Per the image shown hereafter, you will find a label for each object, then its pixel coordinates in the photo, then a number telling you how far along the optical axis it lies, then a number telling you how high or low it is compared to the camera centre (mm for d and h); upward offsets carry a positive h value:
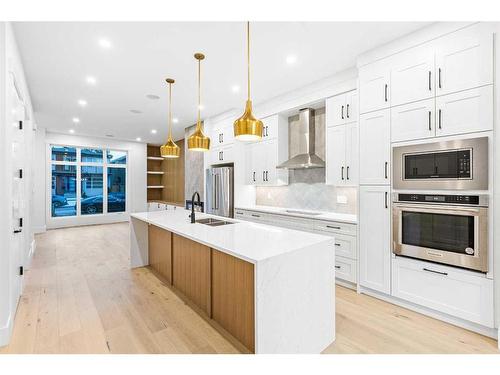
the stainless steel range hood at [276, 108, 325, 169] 3872 +706
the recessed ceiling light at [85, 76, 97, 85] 3586 +1562
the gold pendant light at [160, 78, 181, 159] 3340 +498
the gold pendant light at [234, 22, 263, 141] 2006 +494
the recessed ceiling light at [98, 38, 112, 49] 2633 +1545
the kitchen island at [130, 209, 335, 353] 1612 -742
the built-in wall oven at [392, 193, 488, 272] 2117 -390
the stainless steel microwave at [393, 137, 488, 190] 2111 +202
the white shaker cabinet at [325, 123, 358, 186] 3260 +436
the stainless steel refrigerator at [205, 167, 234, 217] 5043 -94
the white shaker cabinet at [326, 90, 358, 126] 3244 +1054
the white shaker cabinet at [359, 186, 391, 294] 2718 -576
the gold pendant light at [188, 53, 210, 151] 2832 +523
